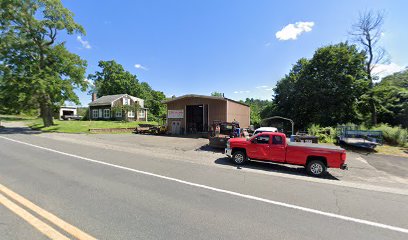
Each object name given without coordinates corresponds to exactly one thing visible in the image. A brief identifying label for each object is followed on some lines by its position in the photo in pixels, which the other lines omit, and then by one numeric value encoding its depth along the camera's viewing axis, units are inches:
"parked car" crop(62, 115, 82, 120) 1993.1
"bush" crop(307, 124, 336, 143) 743.2
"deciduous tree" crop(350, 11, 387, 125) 1007.0
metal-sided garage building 909.1
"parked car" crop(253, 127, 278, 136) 663.0
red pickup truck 343.9
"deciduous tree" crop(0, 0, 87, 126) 984.3
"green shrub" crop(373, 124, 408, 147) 684.1
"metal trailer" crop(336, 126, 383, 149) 616.7
